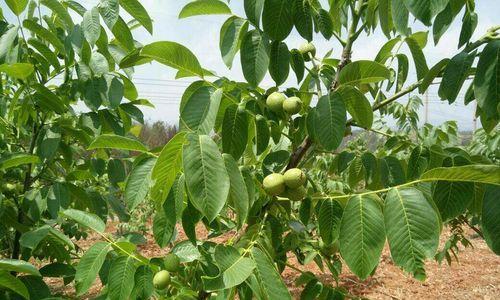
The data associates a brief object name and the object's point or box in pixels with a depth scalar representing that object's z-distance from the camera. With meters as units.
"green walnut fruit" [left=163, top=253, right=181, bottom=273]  1.25
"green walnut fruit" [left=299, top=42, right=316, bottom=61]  1.45
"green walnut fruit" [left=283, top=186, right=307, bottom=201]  1.22
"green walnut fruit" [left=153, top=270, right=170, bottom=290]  1.20
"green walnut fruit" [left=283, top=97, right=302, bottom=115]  1.20
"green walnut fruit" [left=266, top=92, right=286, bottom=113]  1.23
